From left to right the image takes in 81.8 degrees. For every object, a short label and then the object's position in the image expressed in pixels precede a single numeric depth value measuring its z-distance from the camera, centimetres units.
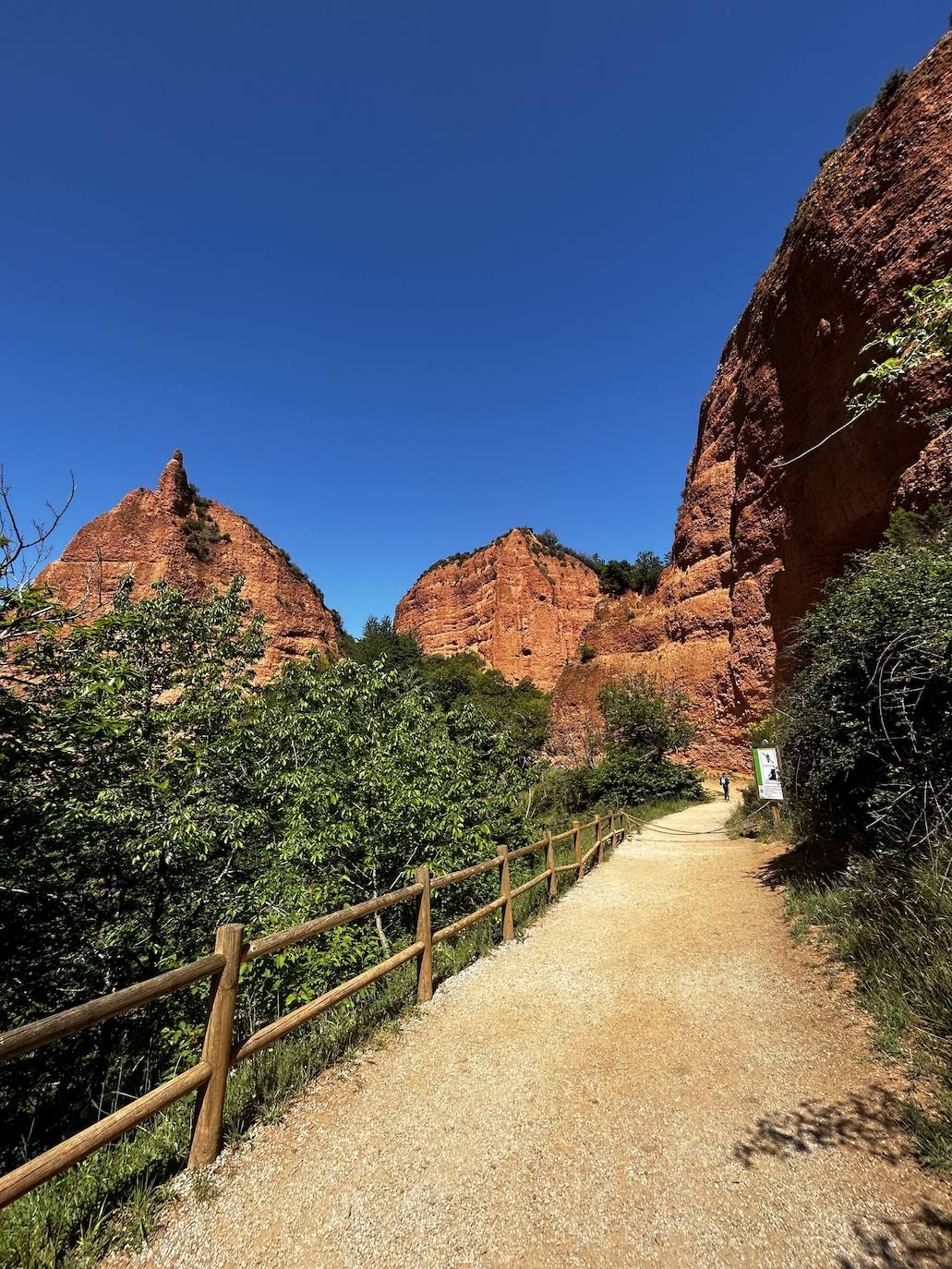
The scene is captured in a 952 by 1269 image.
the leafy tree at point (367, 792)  709
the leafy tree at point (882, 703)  523
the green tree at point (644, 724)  2383
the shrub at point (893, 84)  1800
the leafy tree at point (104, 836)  528
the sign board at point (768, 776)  1018
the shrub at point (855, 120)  2093
